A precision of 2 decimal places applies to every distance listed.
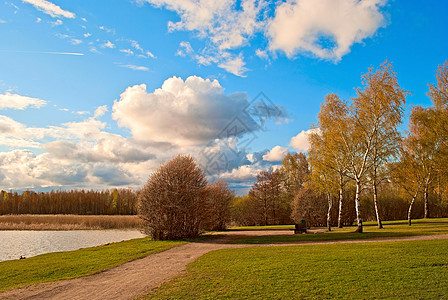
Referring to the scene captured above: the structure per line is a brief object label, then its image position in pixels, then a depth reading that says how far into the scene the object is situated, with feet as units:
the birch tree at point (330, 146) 80.94
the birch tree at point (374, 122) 77.82
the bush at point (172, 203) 66.44
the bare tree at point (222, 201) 111.04
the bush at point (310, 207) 125.49
